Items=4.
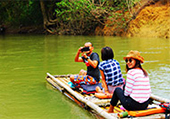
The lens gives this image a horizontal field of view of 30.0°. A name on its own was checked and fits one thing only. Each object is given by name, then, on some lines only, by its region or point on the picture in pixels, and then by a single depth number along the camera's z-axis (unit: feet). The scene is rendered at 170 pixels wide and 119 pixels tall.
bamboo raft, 14.69
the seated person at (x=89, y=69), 19.83
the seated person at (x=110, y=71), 17.22
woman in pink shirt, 14.28
